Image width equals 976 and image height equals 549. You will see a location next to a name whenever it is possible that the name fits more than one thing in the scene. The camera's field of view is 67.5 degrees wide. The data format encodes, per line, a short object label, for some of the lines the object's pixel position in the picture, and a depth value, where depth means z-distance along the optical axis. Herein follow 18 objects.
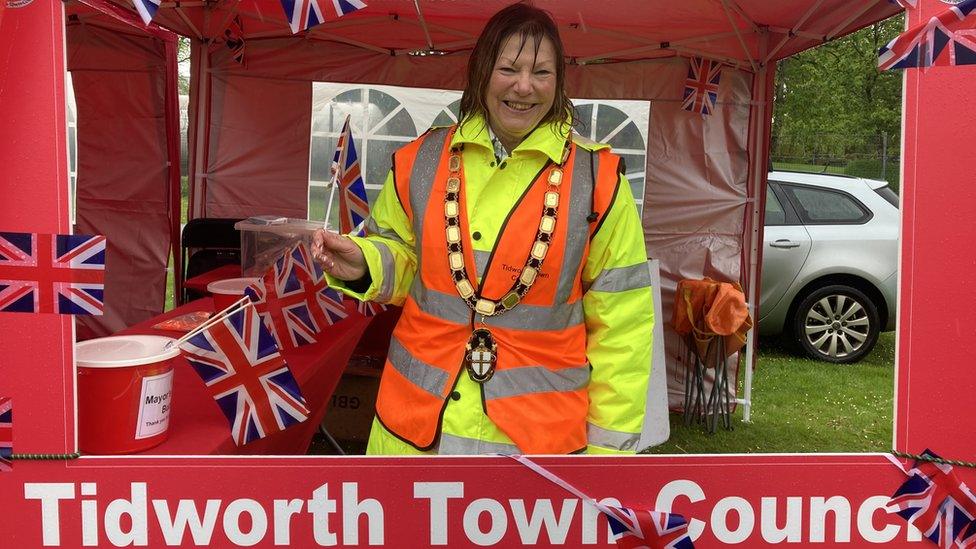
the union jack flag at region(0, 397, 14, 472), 1.27
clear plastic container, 3.92
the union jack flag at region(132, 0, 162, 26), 1.20
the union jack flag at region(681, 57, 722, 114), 4.82
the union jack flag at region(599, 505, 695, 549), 1.31
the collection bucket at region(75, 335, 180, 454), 1.55
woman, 1.54
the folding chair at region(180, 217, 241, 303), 4.96
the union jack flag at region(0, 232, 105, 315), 1.24
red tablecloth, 1.87
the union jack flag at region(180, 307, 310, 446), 1.79
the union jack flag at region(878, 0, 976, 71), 1.21
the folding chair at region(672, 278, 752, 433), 4.64
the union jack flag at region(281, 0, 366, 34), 1.32
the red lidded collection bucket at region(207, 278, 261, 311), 2.84
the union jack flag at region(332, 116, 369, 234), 3.29
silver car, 6.24
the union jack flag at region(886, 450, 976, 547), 1.29
